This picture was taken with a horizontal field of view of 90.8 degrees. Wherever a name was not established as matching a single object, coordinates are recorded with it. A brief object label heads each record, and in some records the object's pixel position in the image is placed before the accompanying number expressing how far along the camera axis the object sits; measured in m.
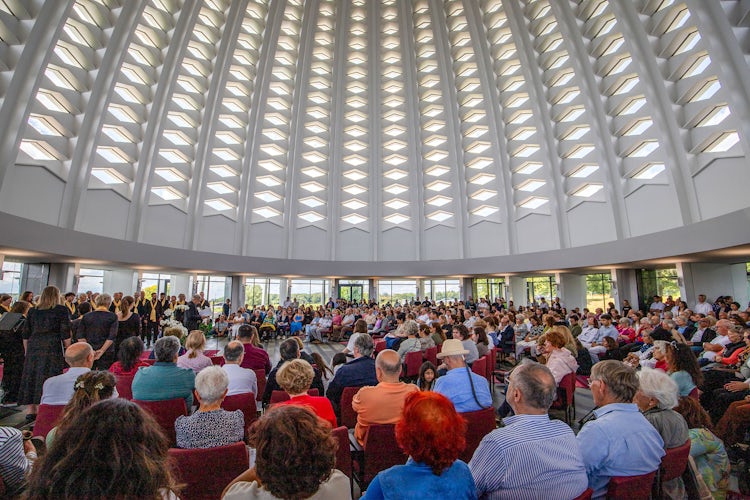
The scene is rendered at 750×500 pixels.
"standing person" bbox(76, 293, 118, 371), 5.67
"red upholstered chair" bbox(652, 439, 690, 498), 2.19
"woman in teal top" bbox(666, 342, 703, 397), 3.62
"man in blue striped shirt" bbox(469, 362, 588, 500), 1.81
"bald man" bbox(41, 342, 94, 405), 3.13
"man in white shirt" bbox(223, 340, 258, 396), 3.76
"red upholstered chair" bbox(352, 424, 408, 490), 2.73
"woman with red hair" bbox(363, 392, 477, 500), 1.55
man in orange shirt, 3.07
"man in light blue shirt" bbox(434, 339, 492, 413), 3.35
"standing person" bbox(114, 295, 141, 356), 6.48
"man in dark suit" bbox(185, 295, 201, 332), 11.88
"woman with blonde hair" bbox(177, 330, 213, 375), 4.51
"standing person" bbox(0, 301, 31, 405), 5.52
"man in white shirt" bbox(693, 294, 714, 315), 12.18
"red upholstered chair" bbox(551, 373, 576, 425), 4.90
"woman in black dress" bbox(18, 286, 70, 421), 4.92
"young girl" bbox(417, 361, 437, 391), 4.82
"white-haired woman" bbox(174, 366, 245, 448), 2.37
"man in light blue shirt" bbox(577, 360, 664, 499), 2.15
